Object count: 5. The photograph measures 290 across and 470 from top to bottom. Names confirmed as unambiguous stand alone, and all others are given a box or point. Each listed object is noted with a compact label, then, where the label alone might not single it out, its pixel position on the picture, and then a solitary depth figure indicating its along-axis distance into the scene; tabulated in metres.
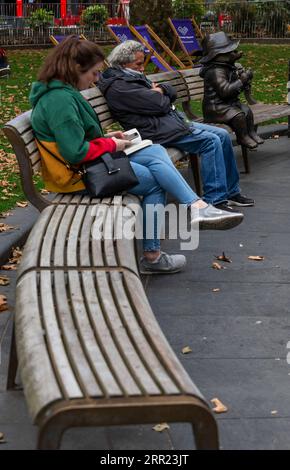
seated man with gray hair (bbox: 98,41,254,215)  11.44
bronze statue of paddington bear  15.00
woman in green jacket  9.04
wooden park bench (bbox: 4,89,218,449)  4.67
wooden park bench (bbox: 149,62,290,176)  15.74
